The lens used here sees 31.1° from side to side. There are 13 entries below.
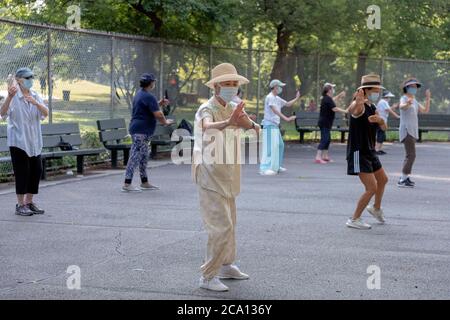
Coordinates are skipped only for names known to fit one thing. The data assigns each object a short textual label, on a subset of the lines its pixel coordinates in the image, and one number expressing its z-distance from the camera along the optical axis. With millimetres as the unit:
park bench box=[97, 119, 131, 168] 15930
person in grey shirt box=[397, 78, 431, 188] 13578
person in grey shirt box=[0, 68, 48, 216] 10250
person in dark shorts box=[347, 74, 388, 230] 9703
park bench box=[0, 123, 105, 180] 14002
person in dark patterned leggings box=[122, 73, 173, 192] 12617
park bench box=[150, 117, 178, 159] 18062
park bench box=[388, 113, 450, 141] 26703
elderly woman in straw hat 6617
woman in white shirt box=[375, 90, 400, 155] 20406
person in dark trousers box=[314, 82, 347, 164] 17625
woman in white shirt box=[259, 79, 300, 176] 15305
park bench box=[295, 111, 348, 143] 23389
